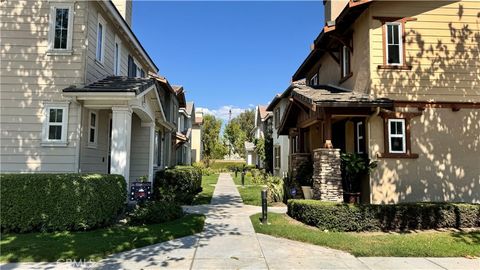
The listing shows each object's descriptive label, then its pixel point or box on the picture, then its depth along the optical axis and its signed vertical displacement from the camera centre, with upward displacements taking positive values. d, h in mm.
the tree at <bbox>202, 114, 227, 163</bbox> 48469 +2920
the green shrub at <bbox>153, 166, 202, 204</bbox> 13586 -914
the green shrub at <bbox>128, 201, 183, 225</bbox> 9523 -1362
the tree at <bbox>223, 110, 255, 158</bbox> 55500 +4133
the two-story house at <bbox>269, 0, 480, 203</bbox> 11477 +2063
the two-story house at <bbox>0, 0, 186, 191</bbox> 10492 +2021
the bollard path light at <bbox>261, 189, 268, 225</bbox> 10023 -1194
